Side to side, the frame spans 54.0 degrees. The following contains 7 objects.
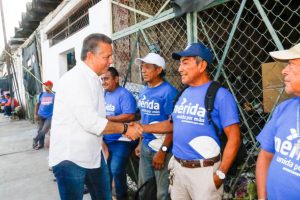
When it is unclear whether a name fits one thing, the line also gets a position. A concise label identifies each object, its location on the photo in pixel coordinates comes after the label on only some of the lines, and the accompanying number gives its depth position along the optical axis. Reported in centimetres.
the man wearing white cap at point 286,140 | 154
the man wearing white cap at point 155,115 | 291
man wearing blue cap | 218
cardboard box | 224
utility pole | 1244
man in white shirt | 234
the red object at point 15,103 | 1593
